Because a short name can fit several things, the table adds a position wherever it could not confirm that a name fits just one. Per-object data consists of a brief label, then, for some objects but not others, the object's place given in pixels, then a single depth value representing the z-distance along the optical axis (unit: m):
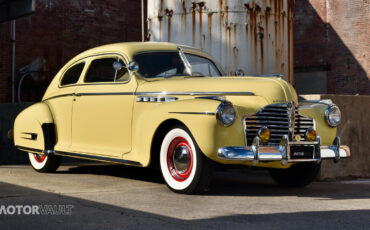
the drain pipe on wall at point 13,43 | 17.14
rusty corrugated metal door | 10.21
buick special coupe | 5.91
